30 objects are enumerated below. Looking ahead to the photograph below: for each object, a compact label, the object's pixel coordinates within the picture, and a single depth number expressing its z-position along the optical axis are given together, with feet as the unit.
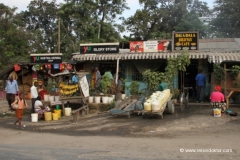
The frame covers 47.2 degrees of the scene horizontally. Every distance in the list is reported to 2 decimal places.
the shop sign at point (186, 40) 47.78
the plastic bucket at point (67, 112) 42.86
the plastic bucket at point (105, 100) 44.14
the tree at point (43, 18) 124.88
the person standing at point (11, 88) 46.50
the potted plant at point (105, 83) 45.80
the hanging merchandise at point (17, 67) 59.42
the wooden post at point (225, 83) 39.44
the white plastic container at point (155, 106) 33.58
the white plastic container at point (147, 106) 34.14
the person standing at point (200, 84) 44.37
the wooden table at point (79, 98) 41.57
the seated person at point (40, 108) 40.68
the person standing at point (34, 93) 42.80
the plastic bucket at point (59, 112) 41.59
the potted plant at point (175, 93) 45.56
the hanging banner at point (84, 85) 42.69
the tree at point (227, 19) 100.63
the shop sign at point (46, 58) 55.52
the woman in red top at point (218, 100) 36.17
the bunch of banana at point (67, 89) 42.86
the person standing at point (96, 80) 47.80
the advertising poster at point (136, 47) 50.93
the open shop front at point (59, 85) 42.57
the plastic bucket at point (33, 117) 39.58
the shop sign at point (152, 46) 49.96
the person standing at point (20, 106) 34.35
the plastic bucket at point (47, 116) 40.40
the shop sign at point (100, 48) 51.29
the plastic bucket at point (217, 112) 34.92
